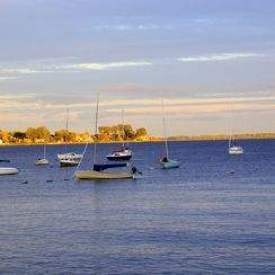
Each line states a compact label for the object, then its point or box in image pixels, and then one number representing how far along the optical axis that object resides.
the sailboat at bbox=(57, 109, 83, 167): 151.25
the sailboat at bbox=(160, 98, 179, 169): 134.00
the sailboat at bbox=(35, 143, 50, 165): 166.75
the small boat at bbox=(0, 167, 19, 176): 129.12
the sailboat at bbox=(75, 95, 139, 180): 105.10
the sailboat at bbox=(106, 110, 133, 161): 167.62
